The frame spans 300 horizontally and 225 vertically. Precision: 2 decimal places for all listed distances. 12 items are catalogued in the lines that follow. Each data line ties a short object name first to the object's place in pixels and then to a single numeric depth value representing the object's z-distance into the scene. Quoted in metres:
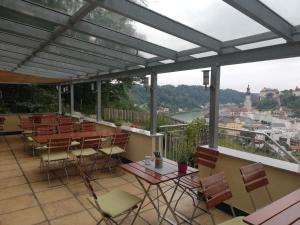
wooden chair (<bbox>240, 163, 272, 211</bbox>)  2.74
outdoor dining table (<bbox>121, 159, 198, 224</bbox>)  2.97
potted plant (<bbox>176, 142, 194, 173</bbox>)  5.46
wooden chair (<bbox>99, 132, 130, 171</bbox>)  5.41
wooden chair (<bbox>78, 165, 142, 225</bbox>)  2.69
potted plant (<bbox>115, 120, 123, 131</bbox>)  6.52
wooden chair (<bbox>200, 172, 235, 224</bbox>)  2.40
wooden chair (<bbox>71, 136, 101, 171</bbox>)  5.23
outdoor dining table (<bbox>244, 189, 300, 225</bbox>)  1.72
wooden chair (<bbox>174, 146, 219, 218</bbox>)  3.28
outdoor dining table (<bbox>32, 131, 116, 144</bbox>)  5.25
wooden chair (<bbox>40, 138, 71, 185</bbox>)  4.84
